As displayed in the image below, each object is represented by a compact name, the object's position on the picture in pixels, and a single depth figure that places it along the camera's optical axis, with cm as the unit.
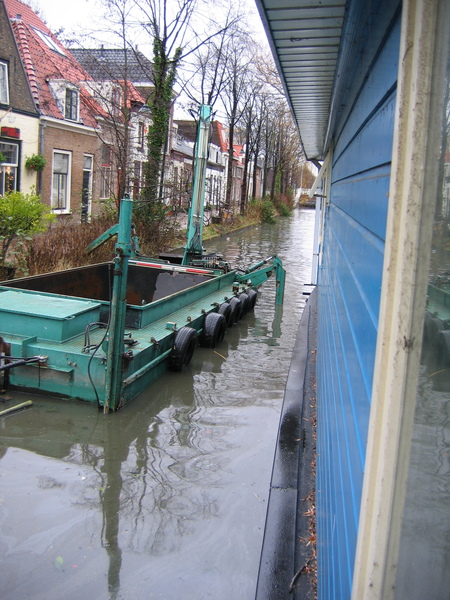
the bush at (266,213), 4247
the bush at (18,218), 1022
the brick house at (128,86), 1942
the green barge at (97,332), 602
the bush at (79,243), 1149
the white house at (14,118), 1889
